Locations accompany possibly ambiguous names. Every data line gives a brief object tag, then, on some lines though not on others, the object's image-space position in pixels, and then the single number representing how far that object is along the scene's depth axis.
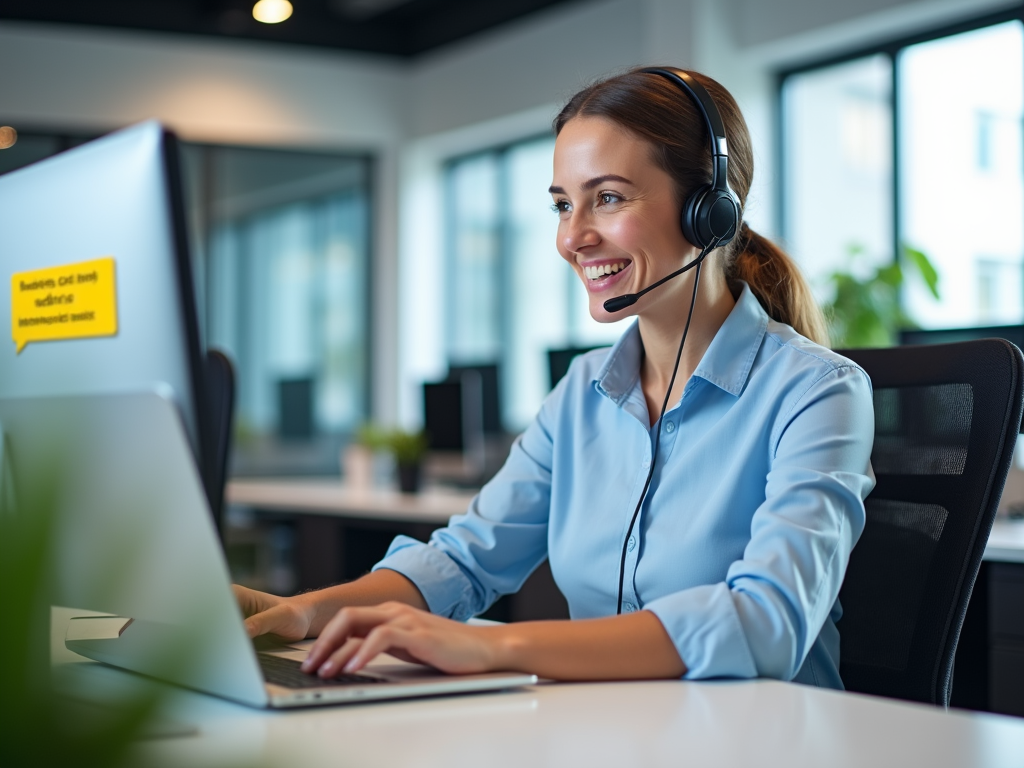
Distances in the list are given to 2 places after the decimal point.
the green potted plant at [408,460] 3.74
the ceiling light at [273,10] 4.30
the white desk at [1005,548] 2.05
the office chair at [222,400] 1.93
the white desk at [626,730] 0.69
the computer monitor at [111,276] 0.70
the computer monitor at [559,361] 3.08
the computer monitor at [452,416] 3.96
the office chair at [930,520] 1.22
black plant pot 3.74
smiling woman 0.94
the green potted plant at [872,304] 3.83
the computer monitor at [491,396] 4.15
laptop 0.50
